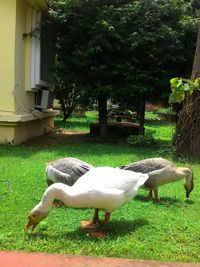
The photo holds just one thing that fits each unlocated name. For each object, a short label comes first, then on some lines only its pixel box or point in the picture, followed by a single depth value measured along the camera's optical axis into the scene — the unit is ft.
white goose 10.29
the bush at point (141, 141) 25.76
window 25.85
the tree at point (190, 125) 20.96
